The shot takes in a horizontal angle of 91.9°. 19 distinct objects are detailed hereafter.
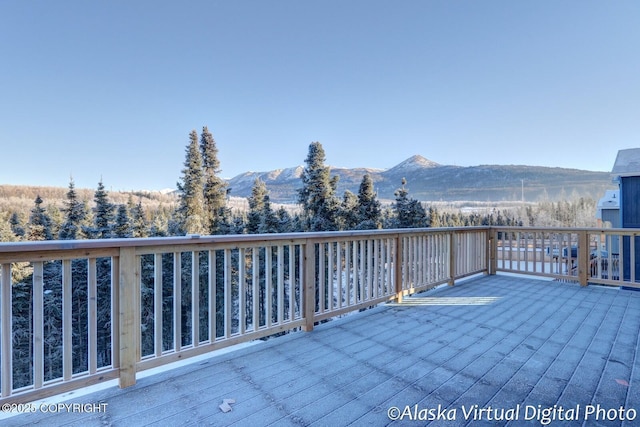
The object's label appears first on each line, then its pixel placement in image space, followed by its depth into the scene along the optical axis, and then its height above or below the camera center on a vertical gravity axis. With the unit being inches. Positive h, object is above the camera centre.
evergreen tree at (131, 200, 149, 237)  715.8 -14.7
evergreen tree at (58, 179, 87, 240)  652.7 +1.9
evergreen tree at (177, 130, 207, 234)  725.3 +57.0
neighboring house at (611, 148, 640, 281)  319.6 +12.5
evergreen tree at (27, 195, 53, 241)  662.0 -14.5
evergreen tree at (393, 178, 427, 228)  757.3 +1.4
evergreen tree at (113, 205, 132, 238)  673.0 -19.0
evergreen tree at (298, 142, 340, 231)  668.1 +38.5
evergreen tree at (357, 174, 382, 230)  706.2 +11.9
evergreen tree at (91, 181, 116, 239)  657.0 +3.4
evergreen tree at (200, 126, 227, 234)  796.6 +84.8
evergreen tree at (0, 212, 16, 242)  581.8 -24.6
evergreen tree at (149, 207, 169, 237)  716.0 -22.2
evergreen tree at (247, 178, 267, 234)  765.9 +22.8
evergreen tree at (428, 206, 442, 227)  881.2 -17.9
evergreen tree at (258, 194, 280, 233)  710.5 -18.9
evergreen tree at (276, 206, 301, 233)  697.8 -19.8
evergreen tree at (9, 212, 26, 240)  682.9 -18.6
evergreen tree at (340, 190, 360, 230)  695.7 +1.1
